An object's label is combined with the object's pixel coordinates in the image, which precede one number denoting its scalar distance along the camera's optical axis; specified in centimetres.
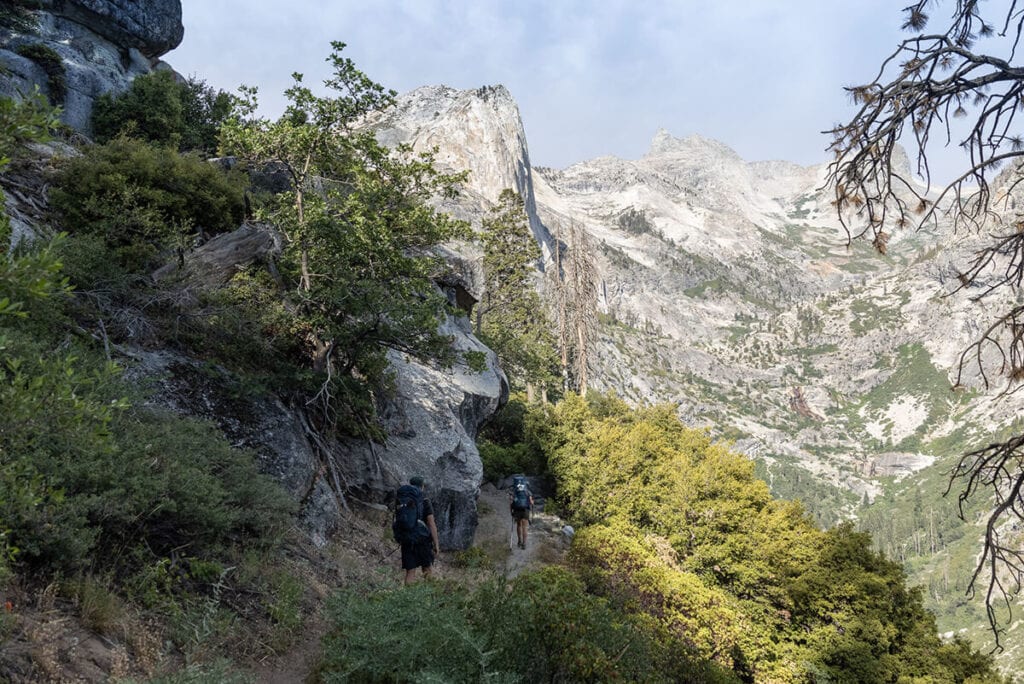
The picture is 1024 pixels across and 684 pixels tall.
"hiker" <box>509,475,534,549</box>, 1344
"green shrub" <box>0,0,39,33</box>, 1977
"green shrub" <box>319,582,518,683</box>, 429
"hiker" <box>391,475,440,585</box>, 787
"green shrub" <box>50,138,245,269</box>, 1065
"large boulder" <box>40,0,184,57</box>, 2591
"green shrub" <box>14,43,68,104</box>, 2073
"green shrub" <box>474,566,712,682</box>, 491
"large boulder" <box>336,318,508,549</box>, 1109
